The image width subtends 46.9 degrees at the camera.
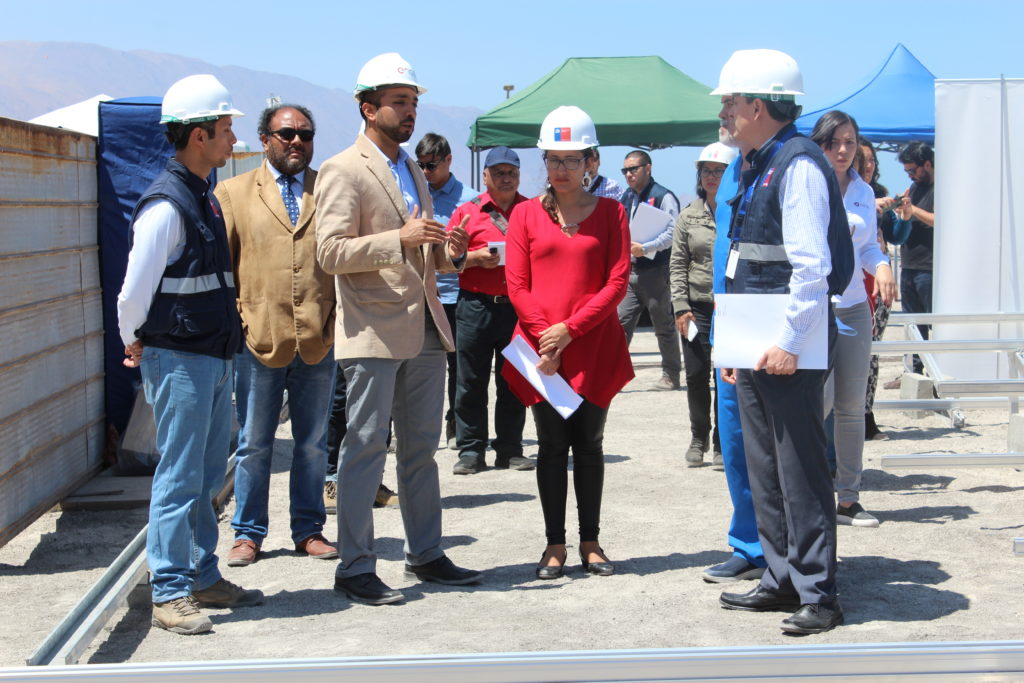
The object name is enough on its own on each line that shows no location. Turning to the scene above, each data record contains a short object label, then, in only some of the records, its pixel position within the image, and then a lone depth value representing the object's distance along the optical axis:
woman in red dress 4.93
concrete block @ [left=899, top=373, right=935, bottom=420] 9.28
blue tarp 7.32
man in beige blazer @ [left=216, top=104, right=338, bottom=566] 5.18
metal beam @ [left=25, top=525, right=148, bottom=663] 3.77
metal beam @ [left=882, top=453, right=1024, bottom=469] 6.08
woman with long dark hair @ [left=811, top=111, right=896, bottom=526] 5.73
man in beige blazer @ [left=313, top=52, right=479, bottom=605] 4.57
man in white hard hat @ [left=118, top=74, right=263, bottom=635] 4.26
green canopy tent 14.75
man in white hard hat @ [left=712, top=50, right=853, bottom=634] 4.09
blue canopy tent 13.96
